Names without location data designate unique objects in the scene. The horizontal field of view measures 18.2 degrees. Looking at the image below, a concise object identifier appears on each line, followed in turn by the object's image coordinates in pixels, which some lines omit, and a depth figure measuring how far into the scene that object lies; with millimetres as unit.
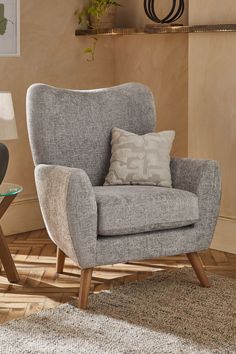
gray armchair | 3408
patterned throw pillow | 3879
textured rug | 2959
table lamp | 3795
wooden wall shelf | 4396
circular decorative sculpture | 4902
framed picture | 4727
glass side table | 3754
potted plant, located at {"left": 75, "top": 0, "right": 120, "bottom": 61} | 5148
